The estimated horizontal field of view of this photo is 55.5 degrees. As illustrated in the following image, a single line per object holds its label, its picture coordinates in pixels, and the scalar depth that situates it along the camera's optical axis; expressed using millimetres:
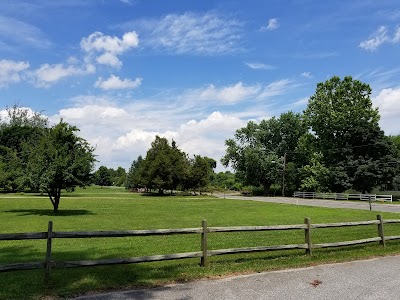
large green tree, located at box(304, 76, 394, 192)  55188
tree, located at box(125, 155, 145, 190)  74812
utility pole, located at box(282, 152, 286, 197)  73312
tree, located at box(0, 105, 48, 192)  73750
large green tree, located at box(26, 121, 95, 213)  28203
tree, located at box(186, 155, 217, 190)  72750
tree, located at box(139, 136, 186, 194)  69062
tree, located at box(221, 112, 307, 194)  77812
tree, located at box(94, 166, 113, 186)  149375
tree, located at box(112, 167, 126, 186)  168075
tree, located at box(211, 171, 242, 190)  113125
